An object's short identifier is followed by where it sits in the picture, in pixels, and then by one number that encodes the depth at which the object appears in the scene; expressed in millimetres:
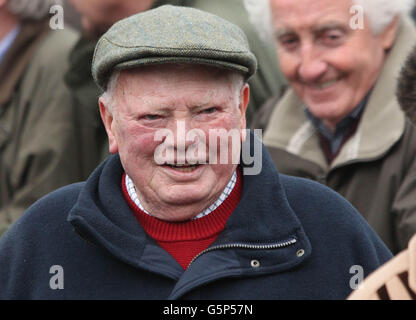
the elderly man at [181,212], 5191
